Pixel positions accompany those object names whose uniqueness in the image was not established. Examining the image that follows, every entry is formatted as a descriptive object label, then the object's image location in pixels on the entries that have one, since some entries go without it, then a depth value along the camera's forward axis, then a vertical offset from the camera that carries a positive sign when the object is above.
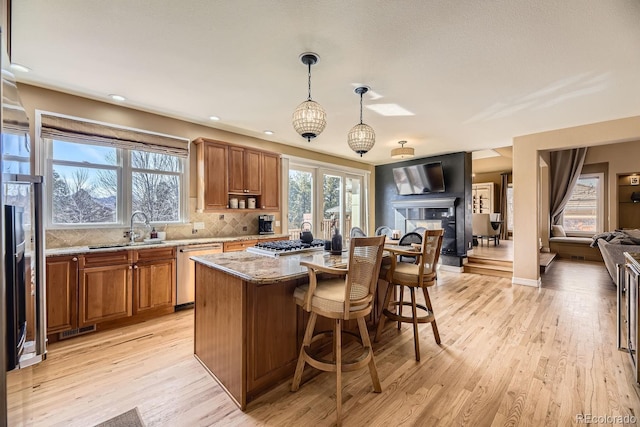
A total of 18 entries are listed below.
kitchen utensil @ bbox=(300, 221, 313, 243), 2.86 -0.27
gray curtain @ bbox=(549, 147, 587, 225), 6.96 +0.96
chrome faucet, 3.48 -0.22
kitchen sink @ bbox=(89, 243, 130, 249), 3.07 -0.40
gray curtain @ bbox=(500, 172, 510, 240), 9.31 +0.31
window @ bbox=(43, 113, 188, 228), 3.10 +0.38
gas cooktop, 2.45 -0.35
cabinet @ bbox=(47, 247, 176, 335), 2.70 -0.83
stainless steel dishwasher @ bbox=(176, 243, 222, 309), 3.51 -0.82
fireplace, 6.05 -0.10
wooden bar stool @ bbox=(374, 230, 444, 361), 2.45 -0.59
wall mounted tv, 6.12 +0.77
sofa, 4.11 -0.52
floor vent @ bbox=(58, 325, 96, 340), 2.77 -1.25
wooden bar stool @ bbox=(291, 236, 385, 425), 1.73 -0.58
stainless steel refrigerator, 0.75 -0.11
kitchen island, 1.82 -0.79
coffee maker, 4.82 -0.24
